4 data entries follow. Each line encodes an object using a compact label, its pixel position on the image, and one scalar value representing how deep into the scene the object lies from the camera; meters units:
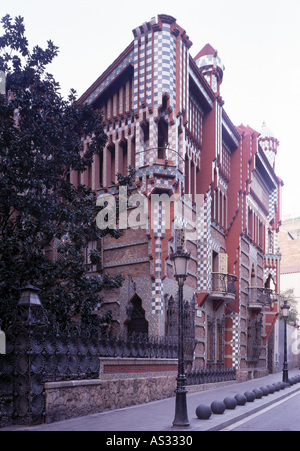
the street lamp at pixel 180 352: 11.78
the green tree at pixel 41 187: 14.44
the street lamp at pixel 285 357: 27.07
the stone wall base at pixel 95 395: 12.45
